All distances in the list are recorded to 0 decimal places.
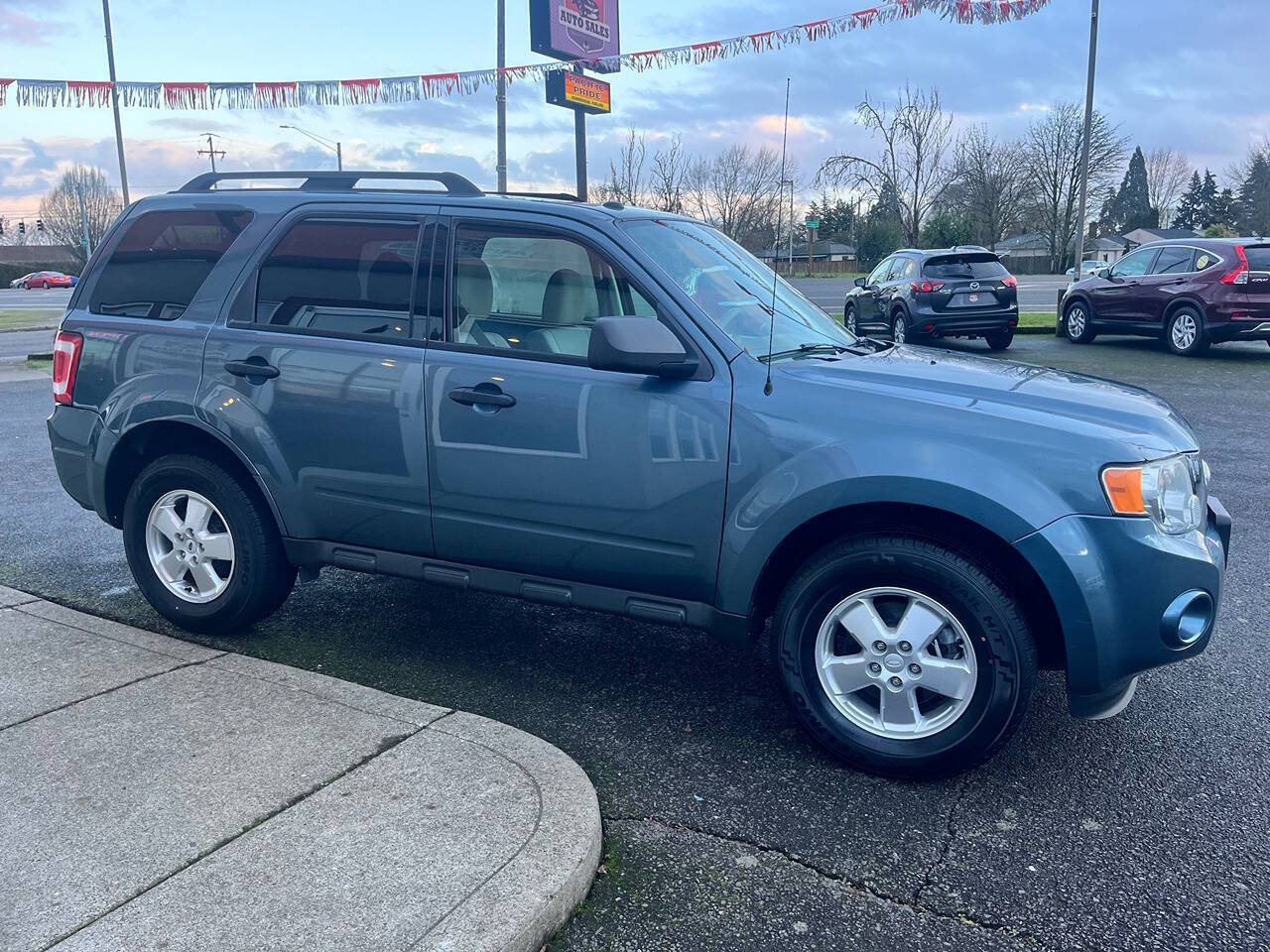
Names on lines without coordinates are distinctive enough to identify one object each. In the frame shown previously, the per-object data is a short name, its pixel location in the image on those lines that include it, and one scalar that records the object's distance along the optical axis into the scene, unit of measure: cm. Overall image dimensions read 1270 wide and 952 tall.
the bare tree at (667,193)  3500
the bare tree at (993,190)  6246
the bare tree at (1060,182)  6272
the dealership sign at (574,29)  1975
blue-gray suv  315
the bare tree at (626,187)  3475
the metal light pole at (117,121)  2367
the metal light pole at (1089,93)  2102
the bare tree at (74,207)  9525
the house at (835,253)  6619
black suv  1546
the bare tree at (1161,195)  9575
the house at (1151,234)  8588
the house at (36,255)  9960
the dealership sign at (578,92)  2023
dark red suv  1364
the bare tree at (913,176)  3988
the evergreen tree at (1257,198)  7612
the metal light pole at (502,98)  1689
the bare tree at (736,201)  3378
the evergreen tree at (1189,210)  9950
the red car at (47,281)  6944
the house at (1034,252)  7438
